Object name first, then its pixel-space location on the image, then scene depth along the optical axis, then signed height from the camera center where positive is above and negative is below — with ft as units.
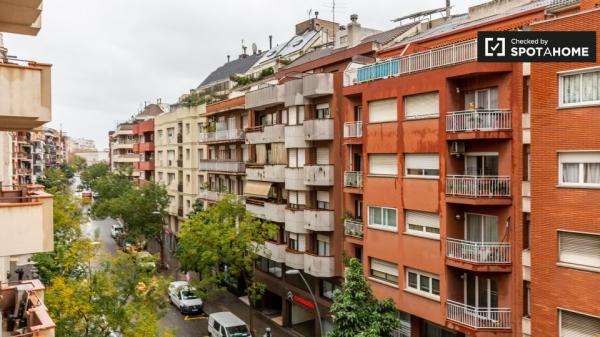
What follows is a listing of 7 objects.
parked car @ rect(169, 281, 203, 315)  114.01 -32.57
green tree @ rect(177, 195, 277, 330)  96.32 -15.86
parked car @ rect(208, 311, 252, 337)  90.68 -30.90
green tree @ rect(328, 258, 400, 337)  64.54 -19.98
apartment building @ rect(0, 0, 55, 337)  29.60 +3.24
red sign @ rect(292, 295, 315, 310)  94.89 -27.66
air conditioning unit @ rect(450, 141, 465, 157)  62.23 +1.98
